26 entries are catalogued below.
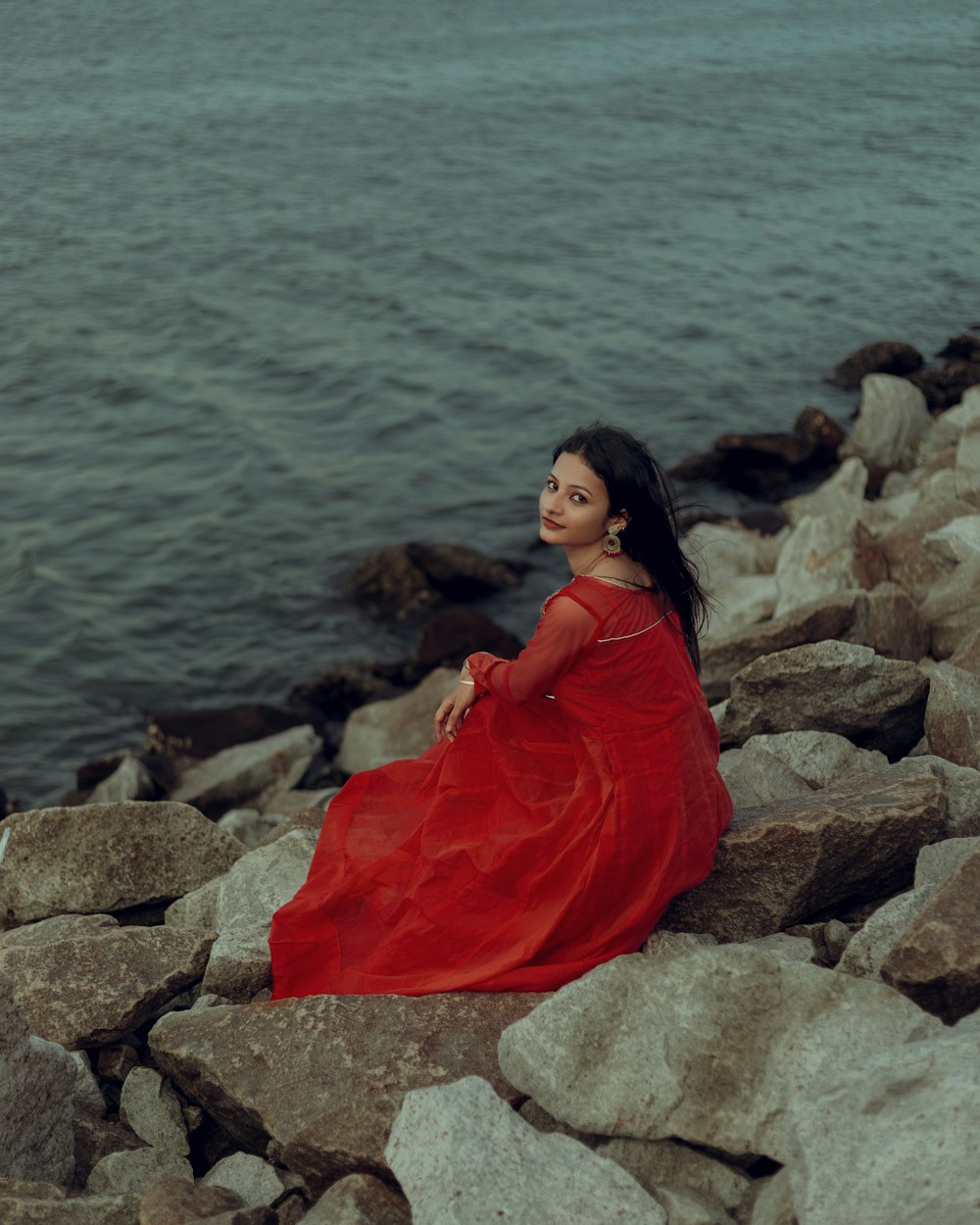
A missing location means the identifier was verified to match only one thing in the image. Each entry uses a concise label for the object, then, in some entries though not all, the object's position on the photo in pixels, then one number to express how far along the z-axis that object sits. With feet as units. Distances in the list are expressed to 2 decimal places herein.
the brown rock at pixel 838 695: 17.81
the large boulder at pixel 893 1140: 8.45
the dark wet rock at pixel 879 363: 59.67
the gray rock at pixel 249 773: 30.53
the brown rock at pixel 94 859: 17.81
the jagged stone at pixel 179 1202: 10.49
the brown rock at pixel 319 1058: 11.90
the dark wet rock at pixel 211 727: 33.58
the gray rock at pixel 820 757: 17.33
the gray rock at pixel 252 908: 14.94
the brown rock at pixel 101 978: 14.35
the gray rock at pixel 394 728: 31.94
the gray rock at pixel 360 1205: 10.19
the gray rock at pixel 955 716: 16.85
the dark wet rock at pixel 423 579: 41.24
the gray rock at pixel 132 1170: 12.49
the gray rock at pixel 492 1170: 9.36
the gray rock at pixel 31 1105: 11.99
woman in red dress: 13.38
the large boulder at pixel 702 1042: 10.43
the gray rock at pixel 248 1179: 11.98
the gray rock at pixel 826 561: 28.17
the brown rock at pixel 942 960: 10.75
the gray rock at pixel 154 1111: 13.43
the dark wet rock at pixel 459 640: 36.86
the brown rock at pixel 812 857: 13.83
